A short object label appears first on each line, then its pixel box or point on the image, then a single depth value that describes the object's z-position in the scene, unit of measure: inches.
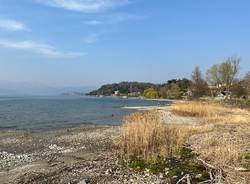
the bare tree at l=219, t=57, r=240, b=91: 1772.6
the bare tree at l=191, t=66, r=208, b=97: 2163.2
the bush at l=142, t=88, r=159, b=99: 3741.6
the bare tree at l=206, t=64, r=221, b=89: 1924.8
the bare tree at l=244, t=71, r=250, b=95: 1485.7
